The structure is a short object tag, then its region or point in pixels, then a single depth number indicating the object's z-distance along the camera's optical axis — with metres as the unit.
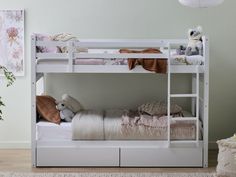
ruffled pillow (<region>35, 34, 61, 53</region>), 3.53
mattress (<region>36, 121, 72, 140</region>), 3.50
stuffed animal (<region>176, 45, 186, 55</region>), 3.75
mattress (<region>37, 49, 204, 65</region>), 3.46
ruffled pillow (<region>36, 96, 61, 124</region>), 3.58
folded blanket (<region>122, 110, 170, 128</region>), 3.49
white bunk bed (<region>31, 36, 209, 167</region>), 3.47
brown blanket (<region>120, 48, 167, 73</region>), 3.42
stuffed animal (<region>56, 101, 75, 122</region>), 3.63
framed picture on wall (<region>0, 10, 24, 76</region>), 3.99
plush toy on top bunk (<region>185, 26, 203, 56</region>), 3.62
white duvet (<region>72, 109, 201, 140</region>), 3.47
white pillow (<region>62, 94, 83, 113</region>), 3.72
